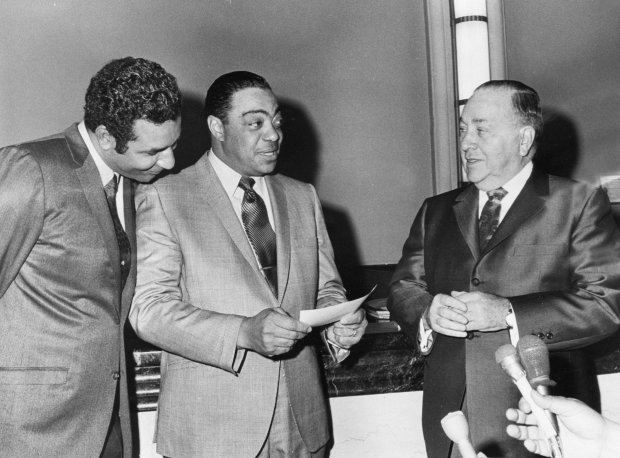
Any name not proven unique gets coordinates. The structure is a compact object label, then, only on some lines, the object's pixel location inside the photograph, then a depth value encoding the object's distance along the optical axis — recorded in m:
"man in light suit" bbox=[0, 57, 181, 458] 1.81
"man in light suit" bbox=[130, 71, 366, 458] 1.94
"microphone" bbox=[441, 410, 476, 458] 1.03
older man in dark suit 2.01
